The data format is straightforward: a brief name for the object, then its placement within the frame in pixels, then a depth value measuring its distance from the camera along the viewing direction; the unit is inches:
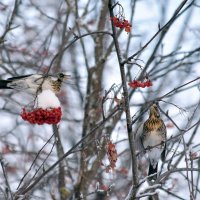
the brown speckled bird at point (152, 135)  422.6
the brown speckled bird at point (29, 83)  325.5
